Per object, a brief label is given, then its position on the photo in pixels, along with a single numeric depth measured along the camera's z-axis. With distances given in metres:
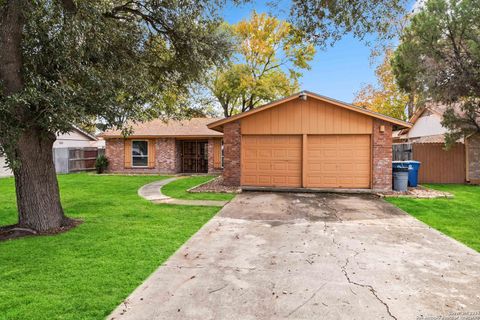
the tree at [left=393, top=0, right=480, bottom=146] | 11.91
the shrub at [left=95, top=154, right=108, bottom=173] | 19.48
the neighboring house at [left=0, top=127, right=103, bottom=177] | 19.98
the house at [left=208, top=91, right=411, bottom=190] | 11.29
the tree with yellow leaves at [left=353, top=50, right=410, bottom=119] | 27.75
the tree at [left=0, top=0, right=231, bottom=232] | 5.20
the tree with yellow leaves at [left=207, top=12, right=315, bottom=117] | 26.16
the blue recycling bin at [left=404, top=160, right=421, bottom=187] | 12.23
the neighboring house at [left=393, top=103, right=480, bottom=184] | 14.15
